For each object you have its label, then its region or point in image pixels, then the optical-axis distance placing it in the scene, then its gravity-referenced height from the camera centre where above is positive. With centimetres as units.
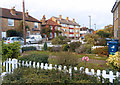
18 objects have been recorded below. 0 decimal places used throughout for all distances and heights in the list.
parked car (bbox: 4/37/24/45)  2101 +48
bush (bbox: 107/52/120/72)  512 -77
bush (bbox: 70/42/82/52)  1363 -32
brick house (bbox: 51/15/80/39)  5306 +667
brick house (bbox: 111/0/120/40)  1516 +292
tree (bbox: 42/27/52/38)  3830 +314
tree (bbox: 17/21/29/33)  3103 +324
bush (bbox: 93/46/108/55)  1088 -72
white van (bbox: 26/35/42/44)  2543 +58
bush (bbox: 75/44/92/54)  1249 -68
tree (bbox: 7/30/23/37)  2758 +191
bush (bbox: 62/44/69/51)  1372 -53
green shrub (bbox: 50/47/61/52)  1367 -73
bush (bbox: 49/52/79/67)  531 -70
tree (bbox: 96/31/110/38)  3228 +187
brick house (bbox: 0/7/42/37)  2825 +494
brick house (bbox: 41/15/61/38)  4147 +500
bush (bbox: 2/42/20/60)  634 -40
